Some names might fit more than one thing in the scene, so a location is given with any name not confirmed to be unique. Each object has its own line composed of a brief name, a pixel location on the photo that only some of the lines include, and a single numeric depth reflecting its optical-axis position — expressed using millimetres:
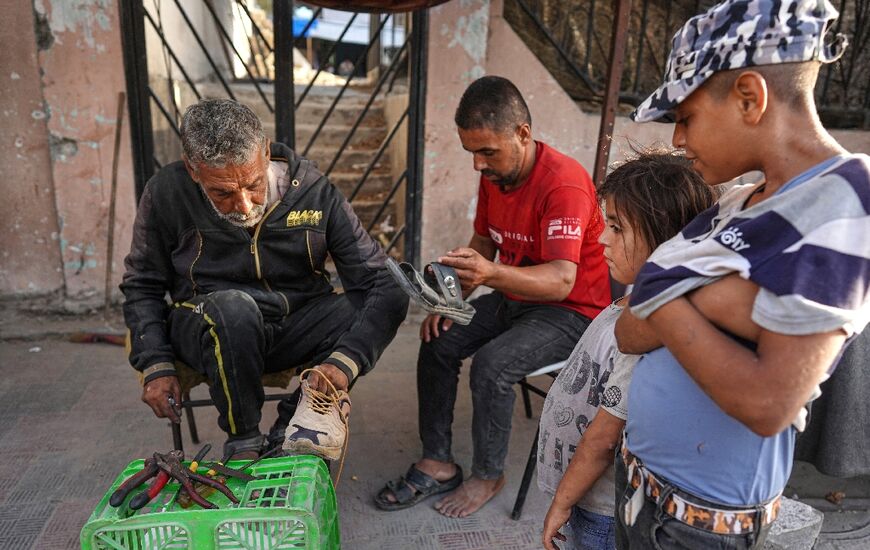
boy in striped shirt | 881
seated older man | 1974
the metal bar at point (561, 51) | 3959
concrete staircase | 5738
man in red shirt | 2160
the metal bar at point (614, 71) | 2871
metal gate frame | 3518
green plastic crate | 1437
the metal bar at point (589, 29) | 3946
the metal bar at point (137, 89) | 3479
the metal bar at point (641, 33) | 3984
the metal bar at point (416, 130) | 3719
